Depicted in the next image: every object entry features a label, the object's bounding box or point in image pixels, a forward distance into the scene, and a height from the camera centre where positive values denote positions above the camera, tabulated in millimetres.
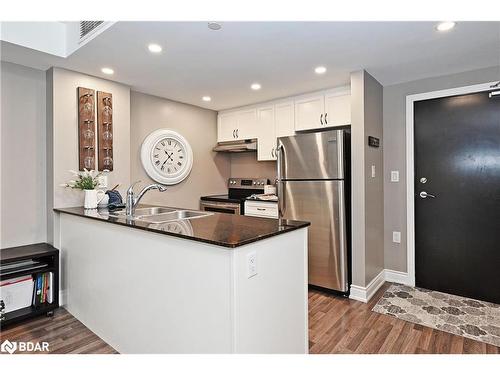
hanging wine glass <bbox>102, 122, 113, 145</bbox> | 2927 +561
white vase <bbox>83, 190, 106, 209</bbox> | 2596 -85
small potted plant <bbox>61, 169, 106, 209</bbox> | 2600 +28
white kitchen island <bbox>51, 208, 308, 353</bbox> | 1330 -517
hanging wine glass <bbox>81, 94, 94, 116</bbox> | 2784 +819
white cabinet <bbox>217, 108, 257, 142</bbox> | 4020 +914
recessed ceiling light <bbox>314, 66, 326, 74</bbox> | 2682 +1116
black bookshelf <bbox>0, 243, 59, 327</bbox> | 2264 -655
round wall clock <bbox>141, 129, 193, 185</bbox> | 3492 +413
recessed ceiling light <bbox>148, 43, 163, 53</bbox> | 2225 +1105
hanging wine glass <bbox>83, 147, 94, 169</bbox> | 2787 +293
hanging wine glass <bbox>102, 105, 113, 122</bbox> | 2920 +770
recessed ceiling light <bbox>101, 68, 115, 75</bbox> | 2699 +1121
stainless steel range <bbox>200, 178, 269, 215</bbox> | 3854 -119
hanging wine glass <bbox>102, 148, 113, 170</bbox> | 2920 +287
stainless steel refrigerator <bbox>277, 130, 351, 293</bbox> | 2840 -93
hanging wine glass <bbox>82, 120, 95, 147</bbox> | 2795 +532
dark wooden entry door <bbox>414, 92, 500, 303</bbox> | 2713 -85
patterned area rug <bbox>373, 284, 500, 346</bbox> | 2211 -1088
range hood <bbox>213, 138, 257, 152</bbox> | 3984 +603
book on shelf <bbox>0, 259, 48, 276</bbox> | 2287 -638
